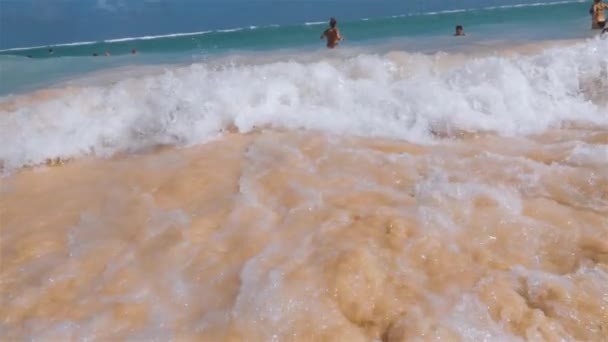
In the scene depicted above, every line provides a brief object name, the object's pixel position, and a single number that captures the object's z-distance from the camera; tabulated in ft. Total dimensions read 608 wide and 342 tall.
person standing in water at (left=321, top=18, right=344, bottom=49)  43.93
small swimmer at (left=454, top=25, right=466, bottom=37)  55.11
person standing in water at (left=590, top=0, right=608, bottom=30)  44.91
